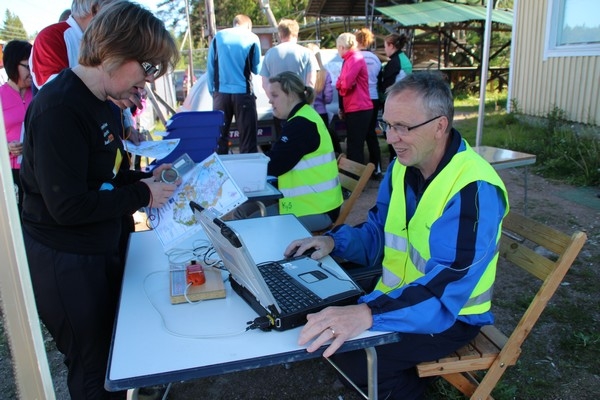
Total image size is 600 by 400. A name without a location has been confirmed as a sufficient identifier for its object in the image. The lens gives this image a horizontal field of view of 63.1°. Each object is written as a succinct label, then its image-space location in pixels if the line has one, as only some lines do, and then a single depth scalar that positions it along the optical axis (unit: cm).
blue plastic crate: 389
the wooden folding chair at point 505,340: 177
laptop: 141
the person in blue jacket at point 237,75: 575
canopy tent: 1269
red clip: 172
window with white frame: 696
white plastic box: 300
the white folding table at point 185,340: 130
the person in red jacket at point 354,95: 574
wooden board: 166
